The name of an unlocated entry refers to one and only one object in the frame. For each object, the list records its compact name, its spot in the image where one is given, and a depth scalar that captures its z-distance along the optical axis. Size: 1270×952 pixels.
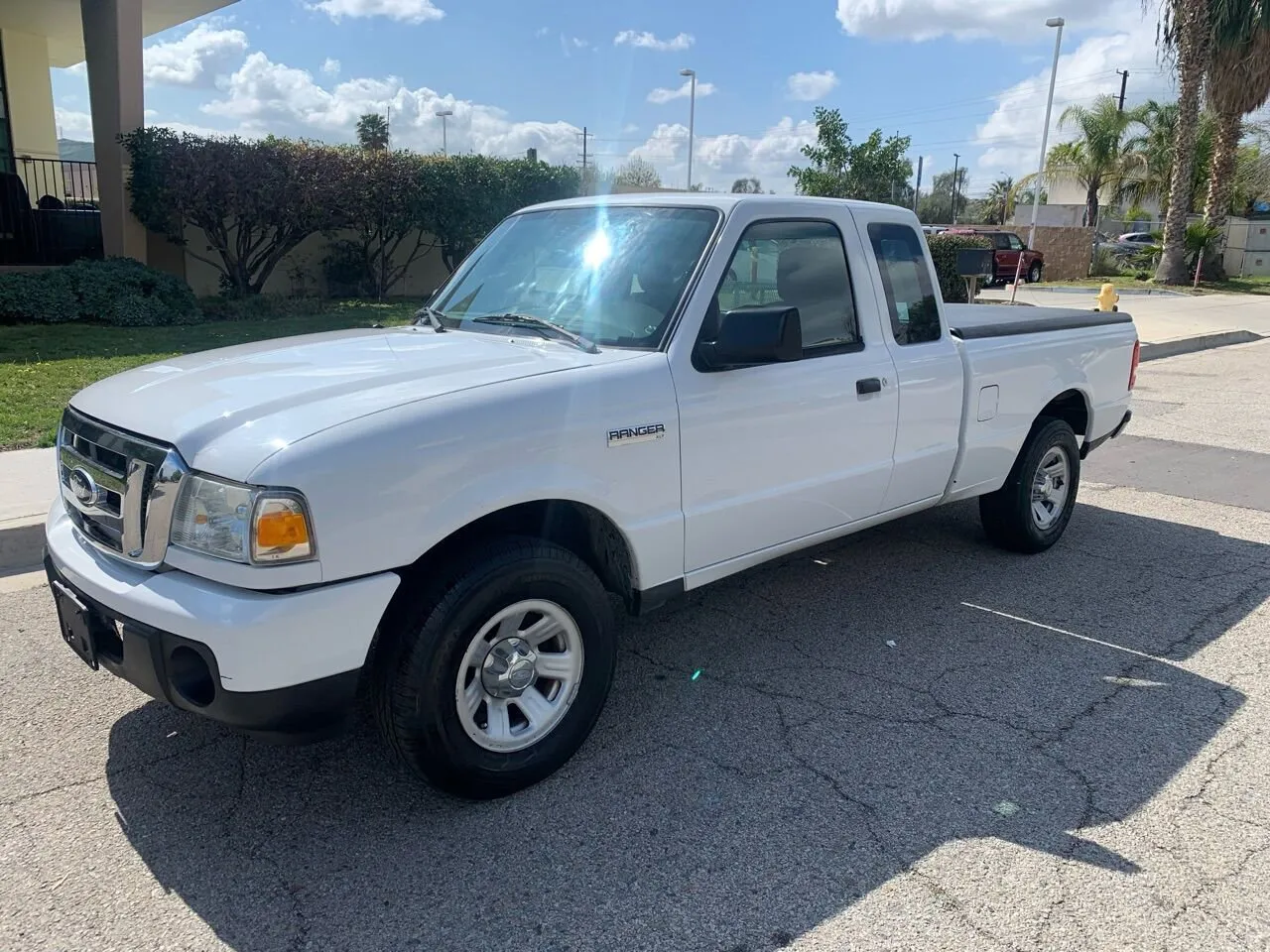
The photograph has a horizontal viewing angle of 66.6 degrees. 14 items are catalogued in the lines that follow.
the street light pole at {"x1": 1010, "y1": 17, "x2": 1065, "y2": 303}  30.97
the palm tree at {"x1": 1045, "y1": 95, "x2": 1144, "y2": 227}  39.28
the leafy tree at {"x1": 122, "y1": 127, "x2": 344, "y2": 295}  14.16
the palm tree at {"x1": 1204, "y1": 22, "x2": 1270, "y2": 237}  24.59
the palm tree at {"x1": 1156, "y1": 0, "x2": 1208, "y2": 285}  24.27
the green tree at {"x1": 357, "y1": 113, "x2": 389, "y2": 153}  51.69
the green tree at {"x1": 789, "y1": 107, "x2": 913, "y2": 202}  20.69
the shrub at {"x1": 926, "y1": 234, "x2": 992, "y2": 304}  18.52
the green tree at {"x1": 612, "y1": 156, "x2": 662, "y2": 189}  31.48
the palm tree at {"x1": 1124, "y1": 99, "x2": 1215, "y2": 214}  38.06
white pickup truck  2.69
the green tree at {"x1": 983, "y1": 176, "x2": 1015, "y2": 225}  57.31
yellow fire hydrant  16.67
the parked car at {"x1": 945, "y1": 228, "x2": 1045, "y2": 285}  29.50
